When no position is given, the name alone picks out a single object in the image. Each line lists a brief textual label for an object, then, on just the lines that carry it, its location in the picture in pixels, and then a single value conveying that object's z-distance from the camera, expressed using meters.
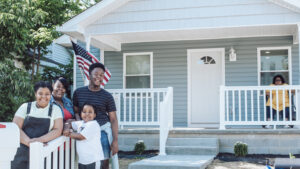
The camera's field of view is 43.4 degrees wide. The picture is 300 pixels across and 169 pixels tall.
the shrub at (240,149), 7.21
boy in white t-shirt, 3.47
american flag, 8.13
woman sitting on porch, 8.10
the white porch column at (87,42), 8.59
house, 7.73
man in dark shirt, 3.81
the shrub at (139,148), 7.72
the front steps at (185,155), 5.75
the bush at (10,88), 8.86
